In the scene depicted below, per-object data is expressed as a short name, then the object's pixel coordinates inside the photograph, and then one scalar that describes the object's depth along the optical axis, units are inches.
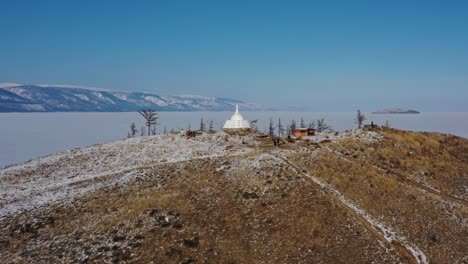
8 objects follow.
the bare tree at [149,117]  4948.3
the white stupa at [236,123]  3090.6
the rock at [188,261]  1299.2
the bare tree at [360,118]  5365.2
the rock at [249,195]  1705.7
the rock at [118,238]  1412.3
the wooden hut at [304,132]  3038.9
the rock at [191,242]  1384.1
